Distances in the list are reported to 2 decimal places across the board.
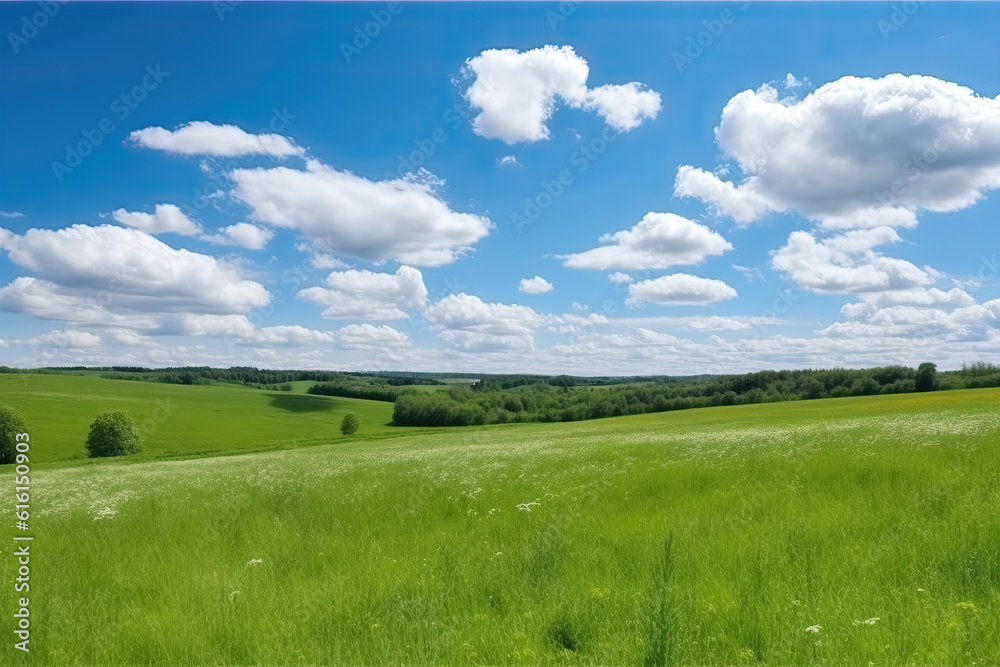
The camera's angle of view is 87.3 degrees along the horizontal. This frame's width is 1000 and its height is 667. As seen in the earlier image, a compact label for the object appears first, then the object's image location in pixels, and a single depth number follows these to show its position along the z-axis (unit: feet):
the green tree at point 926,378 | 289.10
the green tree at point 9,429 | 216.13
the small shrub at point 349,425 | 349.20
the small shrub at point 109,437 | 232.53
